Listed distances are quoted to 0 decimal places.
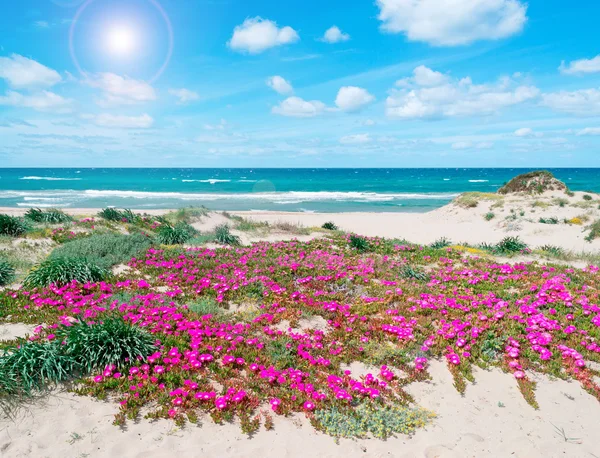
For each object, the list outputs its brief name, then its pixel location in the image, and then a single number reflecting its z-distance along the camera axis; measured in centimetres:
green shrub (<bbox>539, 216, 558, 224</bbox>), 2348
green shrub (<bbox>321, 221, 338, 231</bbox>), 2158
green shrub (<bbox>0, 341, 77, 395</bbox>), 524
